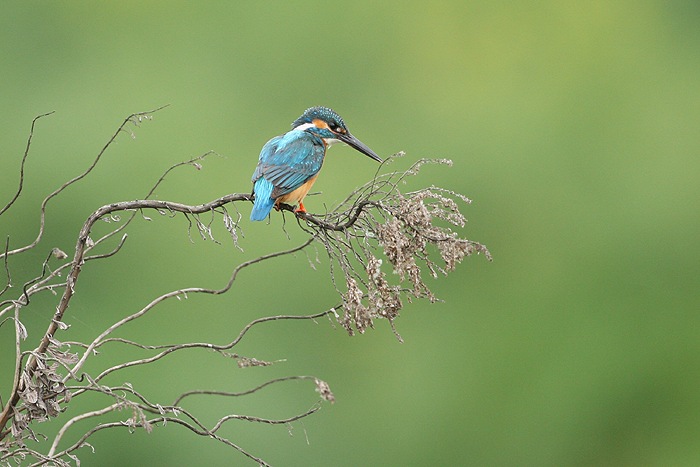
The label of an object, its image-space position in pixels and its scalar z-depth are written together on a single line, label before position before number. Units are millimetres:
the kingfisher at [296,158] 6156
